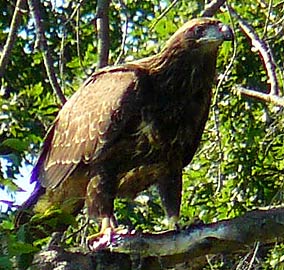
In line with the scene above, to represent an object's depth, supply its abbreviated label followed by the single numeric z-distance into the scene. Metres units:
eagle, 10.83
